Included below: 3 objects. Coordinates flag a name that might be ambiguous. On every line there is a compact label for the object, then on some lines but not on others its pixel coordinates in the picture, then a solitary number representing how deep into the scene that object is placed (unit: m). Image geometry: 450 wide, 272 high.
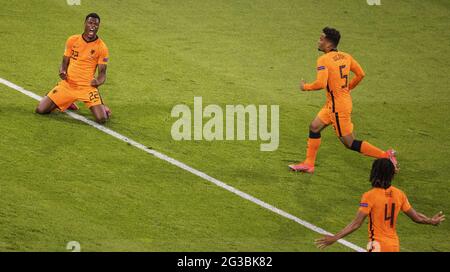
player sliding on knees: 15.07
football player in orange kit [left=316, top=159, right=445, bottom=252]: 10.17
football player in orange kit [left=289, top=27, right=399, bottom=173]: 13.55
